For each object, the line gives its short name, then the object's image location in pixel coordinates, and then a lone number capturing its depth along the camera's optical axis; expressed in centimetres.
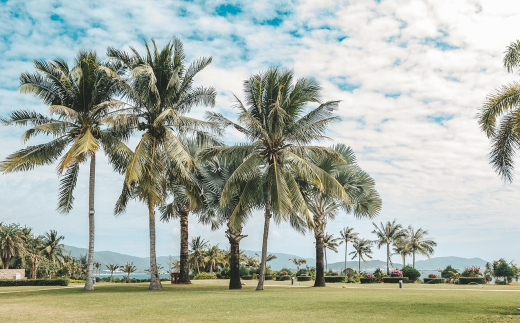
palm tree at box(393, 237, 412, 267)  7805
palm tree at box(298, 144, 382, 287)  2931
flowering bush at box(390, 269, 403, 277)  4384
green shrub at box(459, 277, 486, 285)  4169
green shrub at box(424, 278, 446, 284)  4500
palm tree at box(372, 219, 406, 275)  7554
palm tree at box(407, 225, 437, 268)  7931
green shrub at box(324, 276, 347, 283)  4234
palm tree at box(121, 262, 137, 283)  8212
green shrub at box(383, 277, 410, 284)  4272
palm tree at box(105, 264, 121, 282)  9068
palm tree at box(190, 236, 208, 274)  7638
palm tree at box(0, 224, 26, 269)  6003
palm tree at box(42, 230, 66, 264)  7356
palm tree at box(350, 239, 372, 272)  8275
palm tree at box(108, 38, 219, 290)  2452
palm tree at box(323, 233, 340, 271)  7269
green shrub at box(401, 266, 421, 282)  4491
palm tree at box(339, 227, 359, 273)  7800
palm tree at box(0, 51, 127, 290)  2450
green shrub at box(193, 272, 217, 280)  4864
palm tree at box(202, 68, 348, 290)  2342
